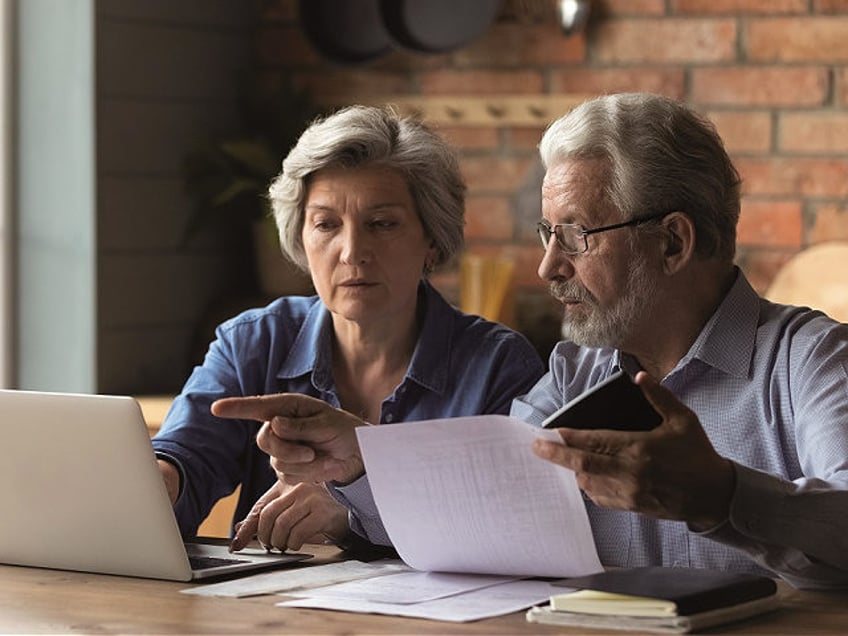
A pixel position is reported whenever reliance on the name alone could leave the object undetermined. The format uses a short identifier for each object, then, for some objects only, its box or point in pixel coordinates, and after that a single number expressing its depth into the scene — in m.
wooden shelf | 4.17
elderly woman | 3.24
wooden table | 2.59
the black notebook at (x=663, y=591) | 2.57
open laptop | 2.77
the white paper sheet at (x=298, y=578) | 2.74
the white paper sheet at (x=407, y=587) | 2.70
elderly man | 2.85
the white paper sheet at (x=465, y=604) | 2.63
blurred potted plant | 4.23
